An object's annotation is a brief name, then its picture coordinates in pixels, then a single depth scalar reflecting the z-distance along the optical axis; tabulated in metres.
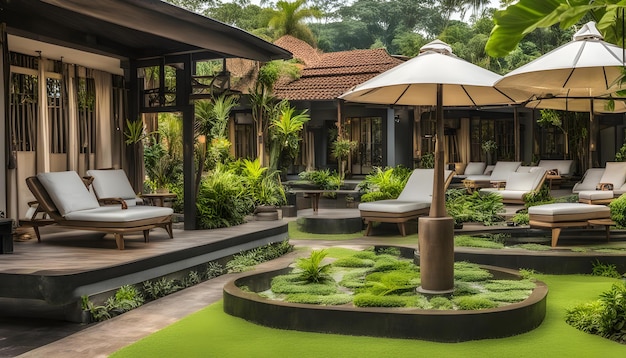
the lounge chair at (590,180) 14.84
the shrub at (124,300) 6.01
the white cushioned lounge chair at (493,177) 18.94
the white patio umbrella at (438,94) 5.68
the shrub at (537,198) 11.62
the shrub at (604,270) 7.30
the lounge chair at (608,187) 13.00
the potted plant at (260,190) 12.18
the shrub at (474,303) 5.20
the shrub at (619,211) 10.06
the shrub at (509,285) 5.97
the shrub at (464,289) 5.76
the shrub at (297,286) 5.91
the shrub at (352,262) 7.56
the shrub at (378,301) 5.28
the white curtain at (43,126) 9.73
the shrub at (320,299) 5.44
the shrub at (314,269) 6.36
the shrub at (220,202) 9.58
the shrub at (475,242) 8.65
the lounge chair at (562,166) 20.89
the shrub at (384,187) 12.69
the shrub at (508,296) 5.48
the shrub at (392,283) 5.71
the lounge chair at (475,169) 23.17
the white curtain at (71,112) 10.32
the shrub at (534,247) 8.62
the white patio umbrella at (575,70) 7.71
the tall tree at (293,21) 32.22
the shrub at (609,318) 4.79
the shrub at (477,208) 10.99
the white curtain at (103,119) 10.91
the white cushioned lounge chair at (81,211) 7.34
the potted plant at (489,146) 24.97
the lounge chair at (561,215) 8.77
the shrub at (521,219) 10.46
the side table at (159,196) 10.30
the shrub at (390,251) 8.90
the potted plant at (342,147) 18.95
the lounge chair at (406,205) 10.69
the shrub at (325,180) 16.73
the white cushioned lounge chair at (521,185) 12.34
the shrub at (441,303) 5.23
